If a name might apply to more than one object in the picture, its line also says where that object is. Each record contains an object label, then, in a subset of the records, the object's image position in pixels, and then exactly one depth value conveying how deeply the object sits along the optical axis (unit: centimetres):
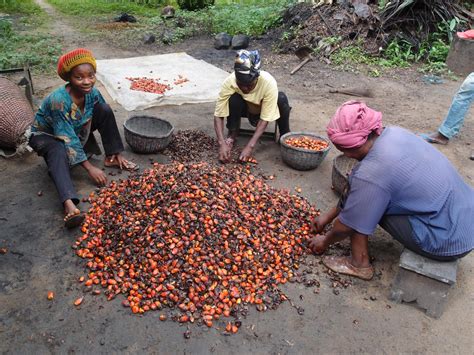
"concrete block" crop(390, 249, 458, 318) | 228
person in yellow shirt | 354
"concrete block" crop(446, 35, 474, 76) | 684
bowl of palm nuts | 368
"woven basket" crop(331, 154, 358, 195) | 335
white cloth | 516
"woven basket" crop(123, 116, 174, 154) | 380
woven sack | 373
